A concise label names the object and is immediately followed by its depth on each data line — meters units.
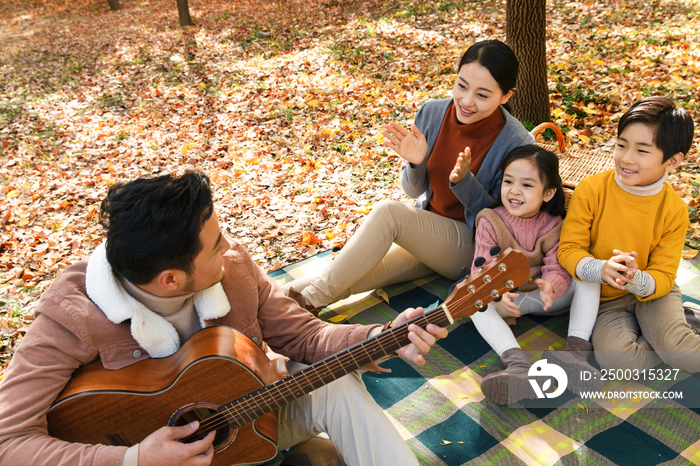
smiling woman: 2.76
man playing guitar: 1.63
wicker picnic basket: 3.42
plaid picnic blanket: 2.20
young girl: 2.41
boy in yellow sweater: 2.31
